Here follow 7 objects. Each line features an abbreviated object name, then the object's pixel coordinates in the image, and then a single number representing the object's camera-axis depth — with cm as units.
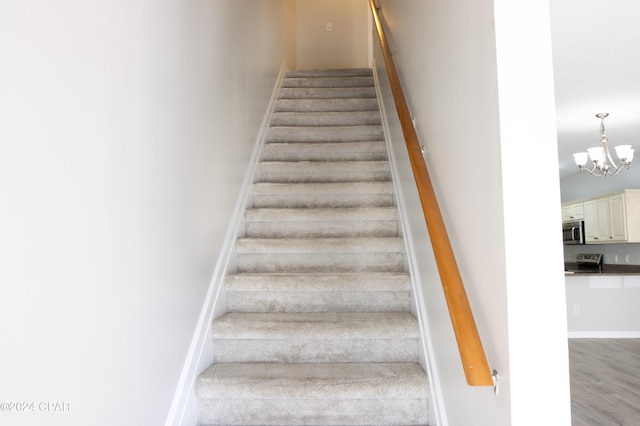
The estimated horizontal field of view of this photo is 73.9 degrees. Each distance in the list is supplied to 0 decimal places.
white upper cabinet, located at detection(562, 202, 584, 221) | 767
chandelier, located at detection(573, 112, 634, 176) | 423
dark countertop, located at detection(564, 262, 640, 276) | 646
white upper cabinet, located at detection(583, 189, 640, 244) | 620
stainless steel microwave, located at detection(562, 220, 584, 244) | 751
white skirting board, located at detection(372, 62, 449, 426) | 169
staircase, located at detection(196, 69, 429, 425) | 179
